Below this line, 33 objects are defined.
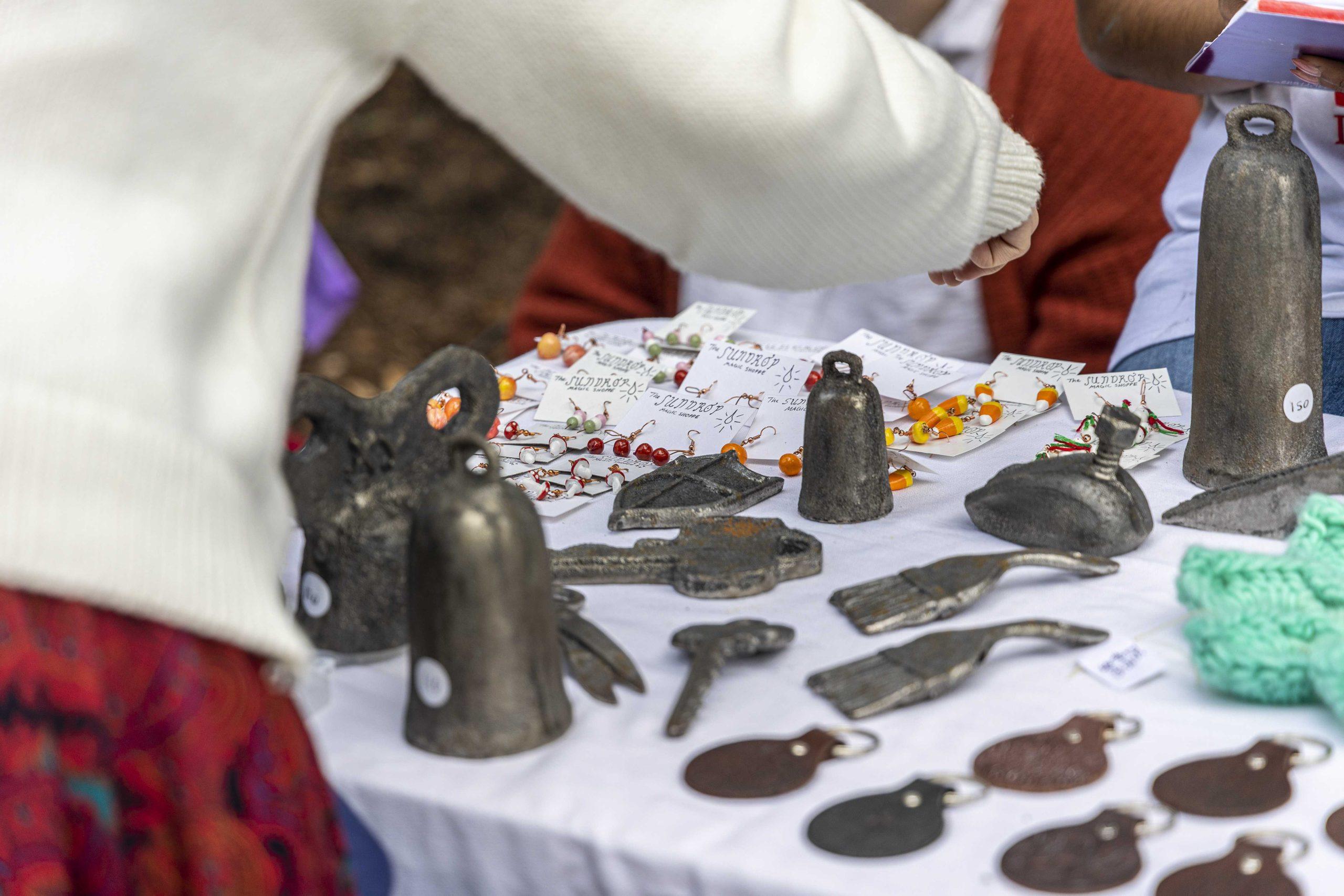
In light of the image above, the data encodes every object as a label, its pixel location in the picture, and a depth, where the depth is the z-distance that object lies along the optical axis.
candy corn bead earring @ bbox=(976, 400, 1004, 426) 2.53
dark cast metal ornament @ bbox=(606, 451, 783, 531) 2.36
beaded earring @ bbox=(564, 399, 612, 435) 2.55
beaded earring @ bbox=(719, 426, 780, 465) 2.47
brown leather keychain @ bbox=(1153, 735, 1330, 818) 1.98
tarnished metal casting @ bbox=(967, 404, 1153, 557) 2.25
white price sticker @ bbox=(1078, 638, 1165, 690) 2.10
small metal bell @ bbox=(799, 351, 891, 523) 2.33
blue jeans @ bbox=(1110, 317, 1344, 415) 2.63
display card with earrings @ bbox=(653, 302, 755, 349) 2.78
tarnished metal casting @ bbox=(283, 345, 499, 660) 2.14
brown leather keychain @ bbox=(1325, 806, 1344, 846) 1.96
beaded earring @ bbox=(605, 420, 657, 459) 2.50
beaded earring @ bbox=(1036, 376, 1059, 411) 2.55
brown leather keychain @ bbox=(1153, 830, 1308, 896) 1.93
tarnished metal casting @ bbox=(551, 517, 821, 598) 2.23
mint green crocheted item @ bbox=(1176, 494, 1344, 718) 2.05
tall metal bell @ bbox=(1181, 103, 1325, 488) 2.32
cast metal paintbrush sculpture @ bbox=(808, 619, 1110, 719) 2.08
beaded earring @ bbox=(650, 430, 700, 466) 2.48
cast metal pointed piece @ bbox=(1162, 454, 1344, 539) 2.28
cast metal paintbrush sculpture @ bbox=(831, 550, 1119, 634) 2.17
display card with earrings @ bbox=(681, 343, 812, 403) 2.62
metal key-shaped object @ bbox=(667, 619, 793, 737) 2.09
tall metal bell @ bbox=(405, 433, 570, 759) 2.02
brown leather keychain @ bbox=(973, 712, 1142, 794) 2.01
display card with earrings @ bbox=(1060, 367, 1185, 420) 2.52
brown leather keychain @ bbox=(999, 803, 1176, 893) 1.94
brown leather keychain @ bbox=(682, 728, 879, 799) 2.02
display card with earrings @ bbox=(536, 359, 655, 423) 2.60
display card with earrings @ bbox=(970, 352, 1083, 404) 2.58
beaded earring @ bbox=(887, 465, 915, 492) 2.41
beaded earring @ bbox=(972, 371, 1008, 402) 2.58
